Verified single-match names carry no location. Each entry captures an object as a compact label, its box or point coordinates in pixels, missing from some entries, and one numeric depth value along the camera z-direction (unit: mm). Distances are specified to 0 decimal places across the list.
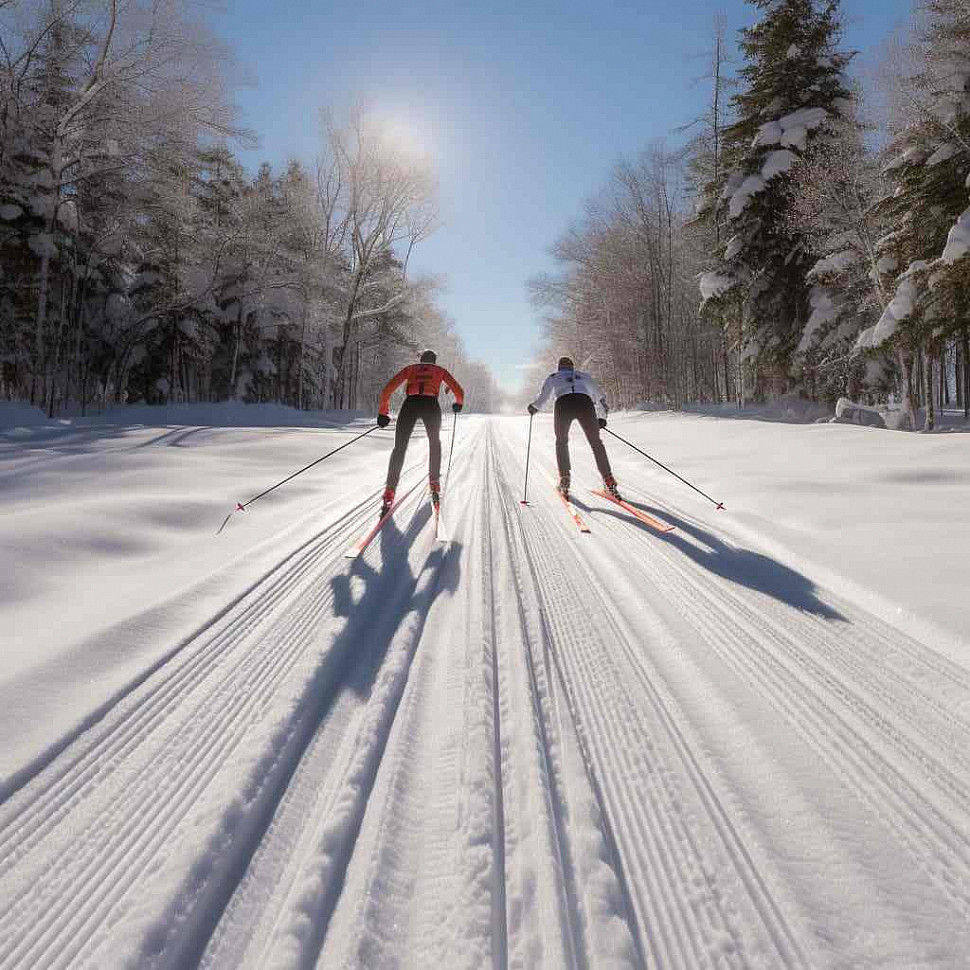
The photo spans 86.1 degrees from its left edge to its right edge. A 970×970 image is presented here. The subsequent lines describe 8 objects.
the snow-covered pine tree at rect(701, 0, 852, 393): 13828
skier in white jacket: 6340
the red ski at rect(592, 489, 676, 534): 4617
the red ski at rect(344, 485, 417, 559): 3904
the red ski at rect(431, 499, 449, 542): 4426
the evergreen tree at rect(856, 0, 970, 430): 9188
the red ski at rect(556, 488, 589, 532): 4684
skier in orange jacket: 5656
